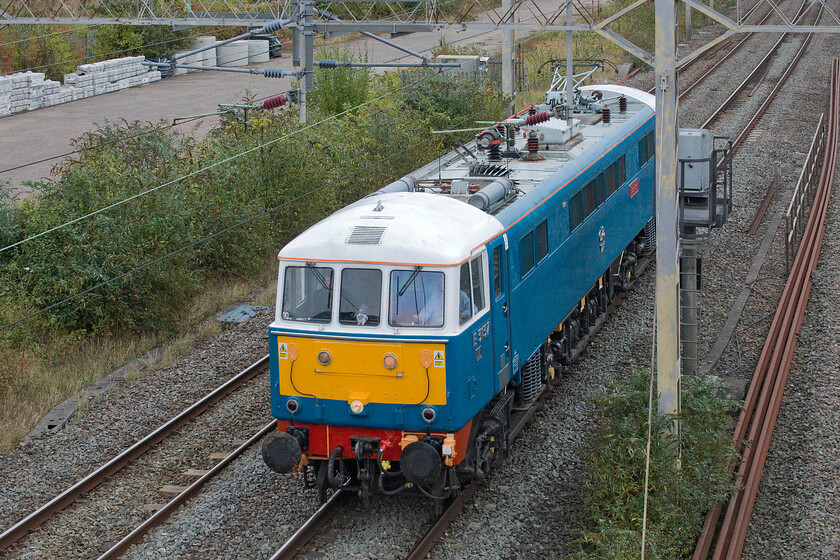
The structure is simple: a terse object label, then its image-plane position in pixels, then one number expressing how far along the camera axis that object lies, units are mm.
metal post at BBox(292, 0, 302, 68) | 19031
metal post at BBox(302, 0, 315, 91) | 18984
